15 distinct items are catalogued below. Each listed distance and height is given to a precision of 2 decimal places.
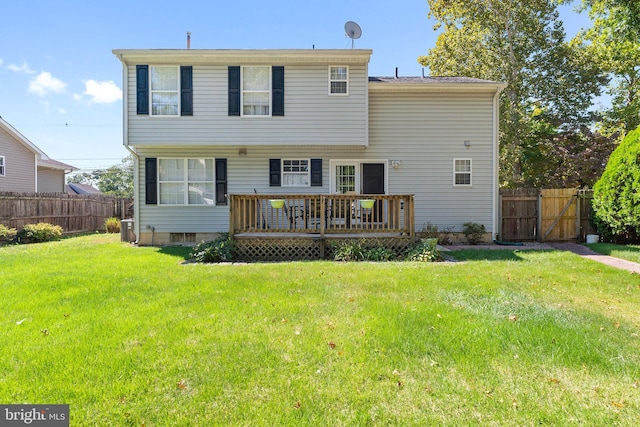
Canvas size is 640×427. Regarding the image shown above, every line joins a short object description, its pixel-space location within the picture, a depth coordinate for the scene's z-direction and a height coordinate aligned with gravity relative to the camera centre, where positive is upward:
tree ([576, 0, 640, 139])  8.16 +4.83
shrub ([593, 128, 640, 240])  8.88 +0.36
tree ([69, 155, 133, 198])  53.50 +4.67
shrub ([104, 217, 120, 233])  14.86 -0.91
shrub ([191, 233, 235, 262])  7.49 -1.03
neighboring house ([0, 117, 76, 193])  15.59 +2.19
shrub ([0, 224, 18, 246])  10.77 -0.93
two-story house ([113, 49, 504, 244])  9.73 +2.02
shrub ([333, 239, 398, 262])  7.70 -1.09
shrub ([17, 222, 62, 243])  11.35 -0.95
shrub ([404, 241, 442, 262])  7.45 -1.07
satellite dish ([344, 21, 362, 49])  10.23 +5.28
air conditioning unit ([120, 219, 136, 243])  11.22 -0.89
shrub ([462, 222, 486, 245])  10.41 -0.81
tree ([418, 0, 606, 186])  16.69 +7.32
